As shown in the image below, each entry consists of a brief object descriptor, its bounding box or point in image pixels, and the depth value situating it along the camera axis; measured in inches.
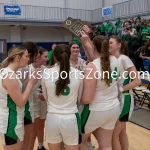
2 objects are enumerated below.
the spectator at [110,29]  464.8
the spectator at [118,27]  443.5
